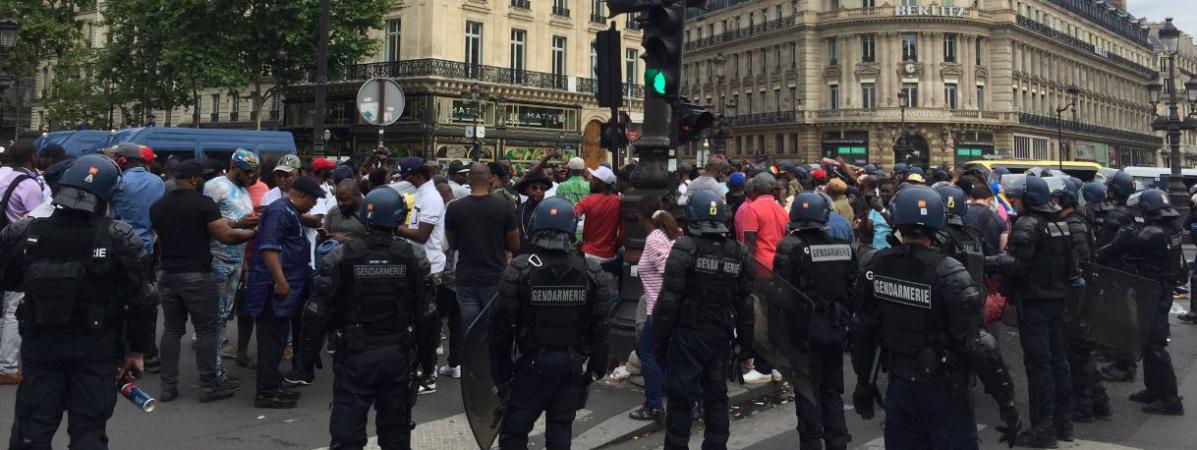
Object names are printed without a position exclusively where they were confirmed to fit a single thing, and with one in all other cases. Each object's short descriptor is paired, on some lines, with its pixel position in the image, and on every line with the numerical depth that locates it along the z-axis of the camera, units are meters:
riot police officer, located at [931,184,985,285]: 5.87
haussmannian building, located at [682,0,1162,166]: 57.66
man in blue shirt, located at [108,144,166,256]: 7.30
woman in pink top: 6.32
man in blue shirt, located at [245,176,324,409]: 6.65
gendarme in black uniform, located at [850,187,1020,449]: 4.42
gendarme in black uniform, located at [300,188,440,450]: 4.79
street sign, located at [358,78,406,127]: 10.91
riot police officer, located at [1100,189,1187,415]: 6.95
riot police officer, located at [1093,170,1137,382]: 7.66
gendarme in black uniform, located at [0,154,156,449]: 4.50
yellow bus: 36.17
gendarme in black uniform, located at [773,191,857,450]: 5.73
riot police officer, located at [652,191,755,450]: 5.29
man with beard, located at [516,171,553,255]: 8.75
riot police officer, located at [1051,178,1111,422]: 6.52
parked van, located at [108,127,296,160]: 20.91
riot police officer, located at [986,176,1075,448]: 6.12
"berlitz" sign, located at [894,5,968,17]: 57.50
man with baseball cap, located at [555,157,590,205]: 9.72
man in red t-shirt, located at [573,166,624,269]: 7.69
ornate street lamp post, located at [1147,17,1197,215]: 22.32
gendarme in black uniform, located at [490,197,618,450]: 4.87
